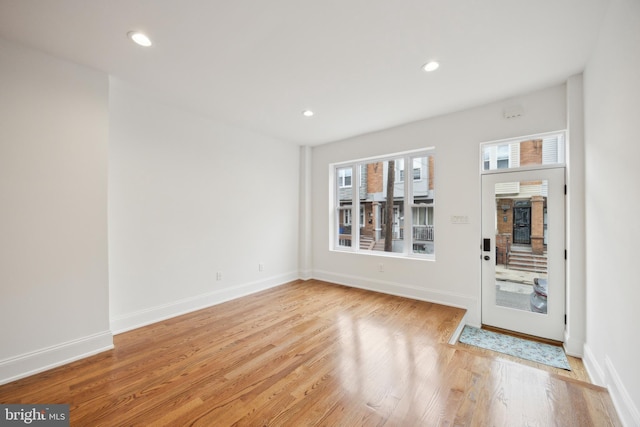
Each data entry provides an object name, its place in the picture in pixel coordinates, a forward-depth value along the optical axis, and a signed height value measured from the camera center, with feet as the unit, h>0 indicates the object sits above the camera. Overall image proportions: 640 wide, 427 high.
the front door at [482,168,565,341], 9.89 -1.53
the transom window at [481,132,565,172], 10.21 +2.58
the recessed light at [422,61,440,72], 8.20 +4.75
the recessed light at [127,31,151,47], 6.89 +4.77
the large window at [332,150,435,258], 13.84 +0.49
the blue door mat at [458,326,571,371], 8.86 -4.96
